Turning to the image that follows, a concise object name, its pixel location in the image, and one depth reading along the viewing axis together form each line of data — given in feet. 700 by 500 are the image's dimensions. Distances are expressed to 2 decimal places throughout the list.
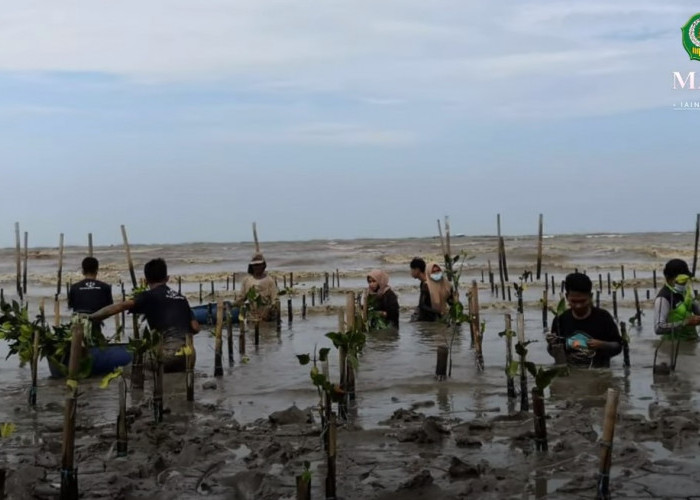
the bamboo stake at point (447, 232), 68.41
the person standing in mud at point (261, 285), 49.21
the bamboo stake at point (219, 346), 32.94
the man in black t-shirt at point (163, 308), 30.76
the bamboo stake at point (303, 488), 16.02
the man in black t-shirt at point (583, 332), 29.68
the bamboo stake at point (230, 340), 37.24
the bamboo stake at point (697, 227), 80.11
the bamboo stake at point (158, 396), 24.54
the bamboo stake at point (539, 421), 20.22
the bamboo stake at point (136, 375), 30.37
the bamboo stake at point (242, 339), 39.65
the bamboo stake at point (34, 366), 27.22
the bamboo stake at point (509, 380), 27.02
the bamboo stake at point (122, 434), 20.98
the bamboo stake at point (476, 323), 32.94
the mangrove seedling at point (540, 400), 20.02
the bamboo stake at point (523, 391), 24.57
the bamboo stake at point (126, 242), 74.85
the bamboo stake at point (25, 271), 90.27
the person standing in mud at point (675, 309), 29.86
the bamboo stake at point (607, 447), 16.65
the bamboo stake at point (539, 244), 89.40
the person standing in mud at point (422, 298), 46.14
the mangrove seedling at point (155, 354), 24.61
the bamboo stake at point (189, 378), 27.71
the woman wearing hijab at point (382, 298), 47.52
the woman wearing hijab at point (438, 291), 46.47
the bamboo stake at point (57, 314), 36.78
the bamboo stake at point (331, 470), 17.31
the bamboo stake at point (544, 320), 49.70
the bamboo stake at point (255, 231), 78.86
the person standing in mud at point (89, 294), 37.50
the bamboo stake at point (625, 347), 31.58
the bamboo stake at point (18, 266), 85.51
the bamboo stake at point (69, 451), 17.13
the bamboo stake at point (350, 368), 26.65
